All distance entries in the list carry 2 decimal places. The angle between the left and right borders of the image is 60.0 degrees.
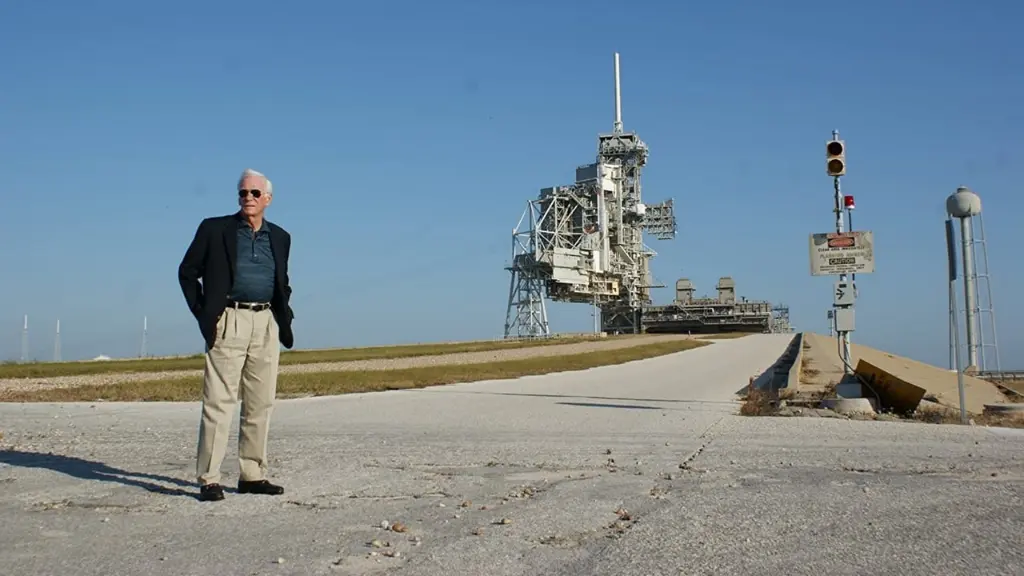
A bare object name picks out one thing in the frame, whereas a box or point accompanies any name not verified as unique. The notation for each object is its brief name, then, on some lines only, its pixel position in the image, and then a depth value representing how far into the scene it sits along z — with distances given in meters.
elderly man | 5.71
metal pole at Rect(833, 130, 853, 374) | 14.16
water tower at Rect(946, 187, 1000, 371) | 28.08
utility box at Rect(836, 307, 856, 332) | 13.83
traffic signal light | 13.77
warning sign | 13.71
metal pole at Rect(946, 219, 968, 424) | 10.99
